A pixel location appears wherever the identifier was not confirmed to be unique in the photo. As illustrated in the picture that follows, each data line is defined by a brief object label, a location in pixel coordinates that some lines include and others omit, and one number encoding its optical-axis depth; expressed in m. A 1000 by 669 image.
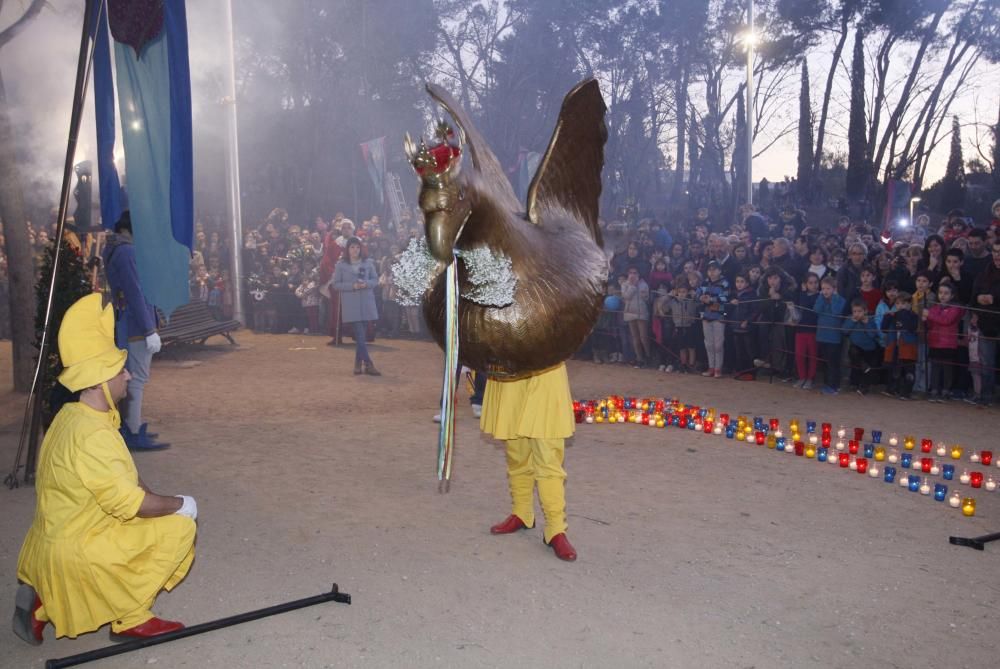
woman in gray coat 10.99
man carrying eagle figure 3.22
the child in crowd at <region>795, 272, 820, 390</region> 9.59
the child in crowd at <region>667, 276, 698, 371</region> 10.76
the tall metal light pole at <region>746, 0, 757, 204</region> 17.34
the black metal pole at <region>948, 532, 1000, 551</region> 4.57
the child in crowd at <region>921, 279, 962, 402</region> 8.53
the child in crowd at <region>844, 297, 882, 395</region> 9.13
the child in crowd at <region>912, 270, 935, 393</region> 8.77
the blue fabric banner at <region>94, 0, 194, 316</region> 6.32
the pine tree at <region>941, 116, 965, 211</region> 21.57
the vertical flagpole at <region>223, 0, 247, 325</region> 16.78
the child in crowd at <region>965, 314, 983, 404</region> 8.39
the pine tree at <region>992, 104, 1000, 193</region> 19.33
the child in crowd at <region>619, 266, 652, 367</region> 11.16
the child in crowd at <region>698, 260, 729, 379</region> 10.36
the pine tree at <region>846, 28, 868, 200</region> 20.43
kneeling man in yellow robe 3.41
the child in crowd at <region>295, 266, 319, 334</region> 15.31
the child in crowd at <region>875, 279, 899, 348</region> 9.01
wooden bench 12.29
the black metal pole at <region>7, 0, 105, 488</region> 5.64
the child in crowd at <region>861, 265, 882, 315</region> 9.30
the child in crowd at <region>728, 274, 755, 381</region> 10.17
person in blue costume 6.66
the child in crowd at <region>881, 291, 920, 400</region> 8.80
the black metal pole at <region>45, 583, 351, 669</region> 3.36
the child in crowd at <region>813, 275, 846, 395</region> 9.31
